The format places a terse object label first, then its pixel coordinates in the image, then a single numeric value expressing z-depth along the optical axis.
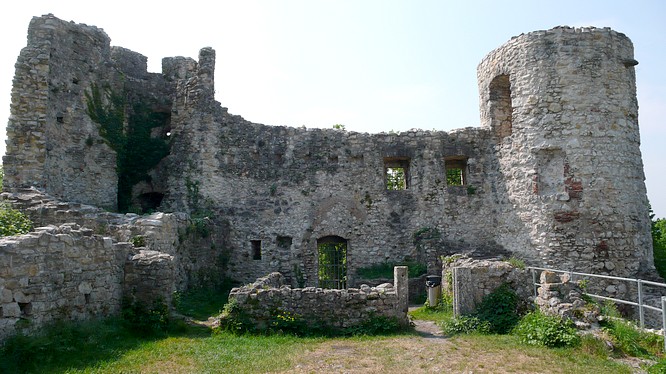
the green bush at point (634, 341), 9.02
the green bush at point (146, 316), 10.50
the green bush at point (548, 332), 9.70
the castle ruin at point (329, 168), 15.97
